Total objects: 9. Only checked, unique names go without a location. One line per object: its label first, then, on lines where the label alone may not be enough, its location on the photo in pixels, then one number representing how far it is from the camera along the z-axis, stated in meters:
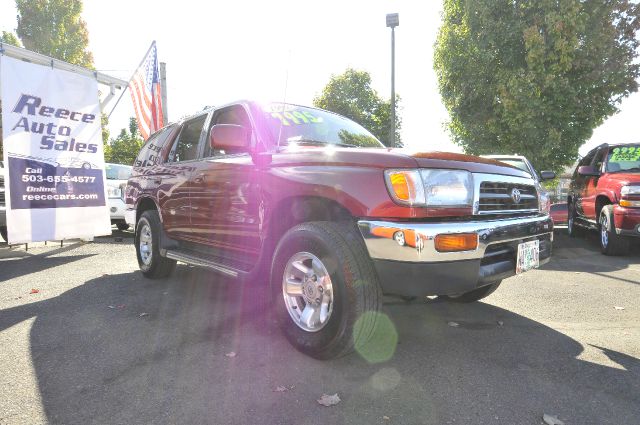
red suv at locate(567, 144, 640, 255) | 6.37
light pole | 11.43
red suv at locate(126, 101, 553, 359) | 2.31
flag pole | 9.84
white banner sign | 6.36
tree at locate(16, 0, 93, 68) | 25.36
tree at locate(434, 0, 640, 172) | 12.07
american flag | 10.13
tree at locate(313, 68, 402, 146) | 32.81
